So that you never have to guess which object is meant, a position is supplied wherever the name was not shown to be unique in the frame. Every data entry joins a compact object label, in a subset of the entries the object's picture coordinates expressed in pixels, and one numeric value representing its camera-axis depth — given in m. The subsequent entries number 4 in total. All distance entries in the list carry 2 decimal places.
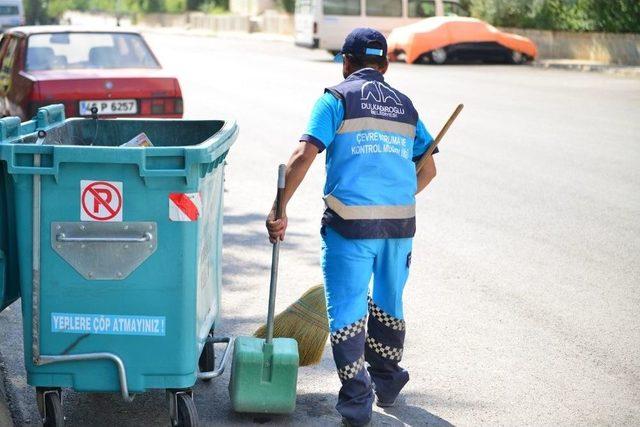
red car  17.71
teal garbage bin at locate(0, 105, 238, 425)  7.06
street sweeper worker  7.77
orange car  51.33
